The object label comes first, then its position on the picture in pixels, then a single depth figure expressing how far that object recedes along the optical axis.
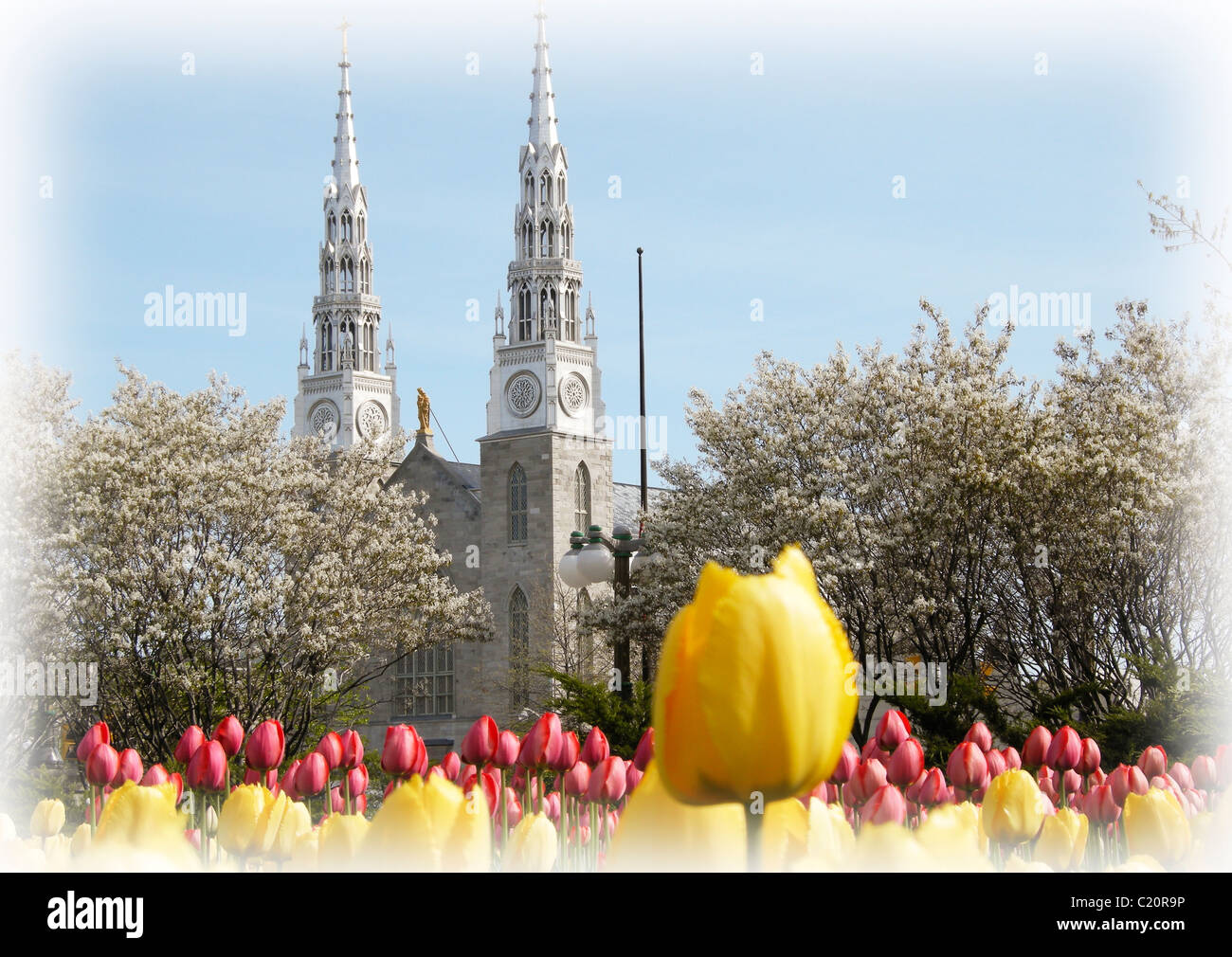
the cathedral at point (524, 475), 53.12
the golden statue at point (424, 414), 60.28
